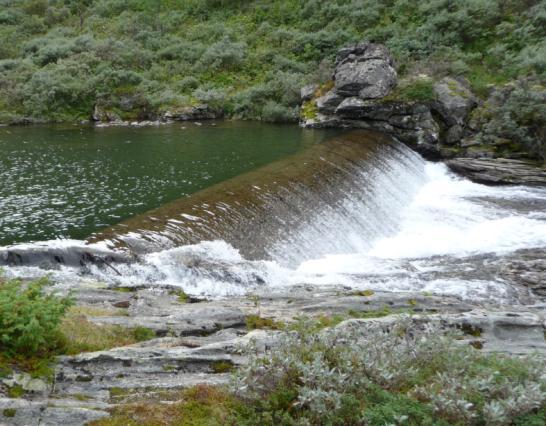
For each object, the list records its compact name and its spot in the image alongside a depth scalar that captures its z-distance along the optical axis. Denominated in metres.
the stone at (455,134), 31.09
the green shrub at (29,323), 6.26
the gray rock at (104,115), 41.86
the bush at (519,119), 27.62
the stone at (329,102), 35.25
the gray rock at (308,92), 38.91
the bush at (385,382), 5.31
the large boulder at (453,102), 31.39
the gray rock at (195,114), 42.38
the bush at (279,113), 40.41
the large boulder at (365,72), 33.38
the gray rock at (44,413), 5.47
